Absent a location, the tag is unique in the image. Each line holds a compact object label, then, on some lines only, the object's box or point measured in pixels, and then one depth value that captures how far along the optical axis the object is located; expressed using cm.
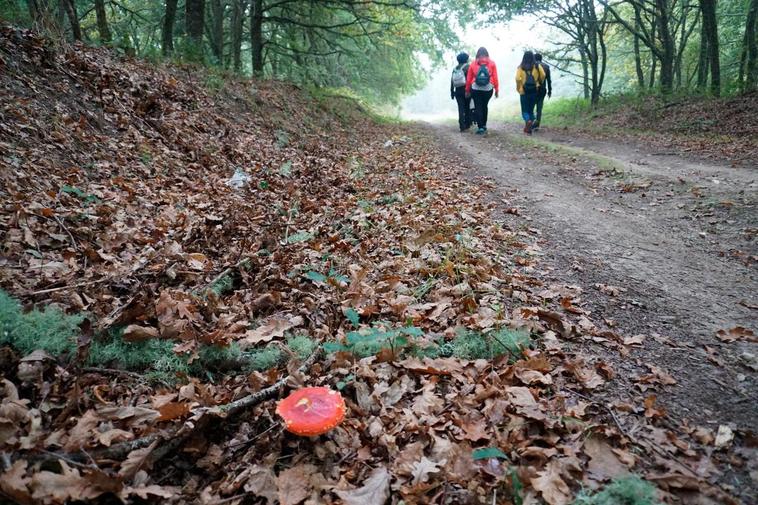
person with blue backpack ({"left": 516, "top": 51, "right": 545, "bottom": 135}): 1369
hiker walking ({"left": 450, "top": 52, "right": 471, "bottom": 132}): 1452
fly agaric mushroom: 206
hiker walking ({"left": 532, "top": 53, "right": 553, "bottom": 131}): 1416
